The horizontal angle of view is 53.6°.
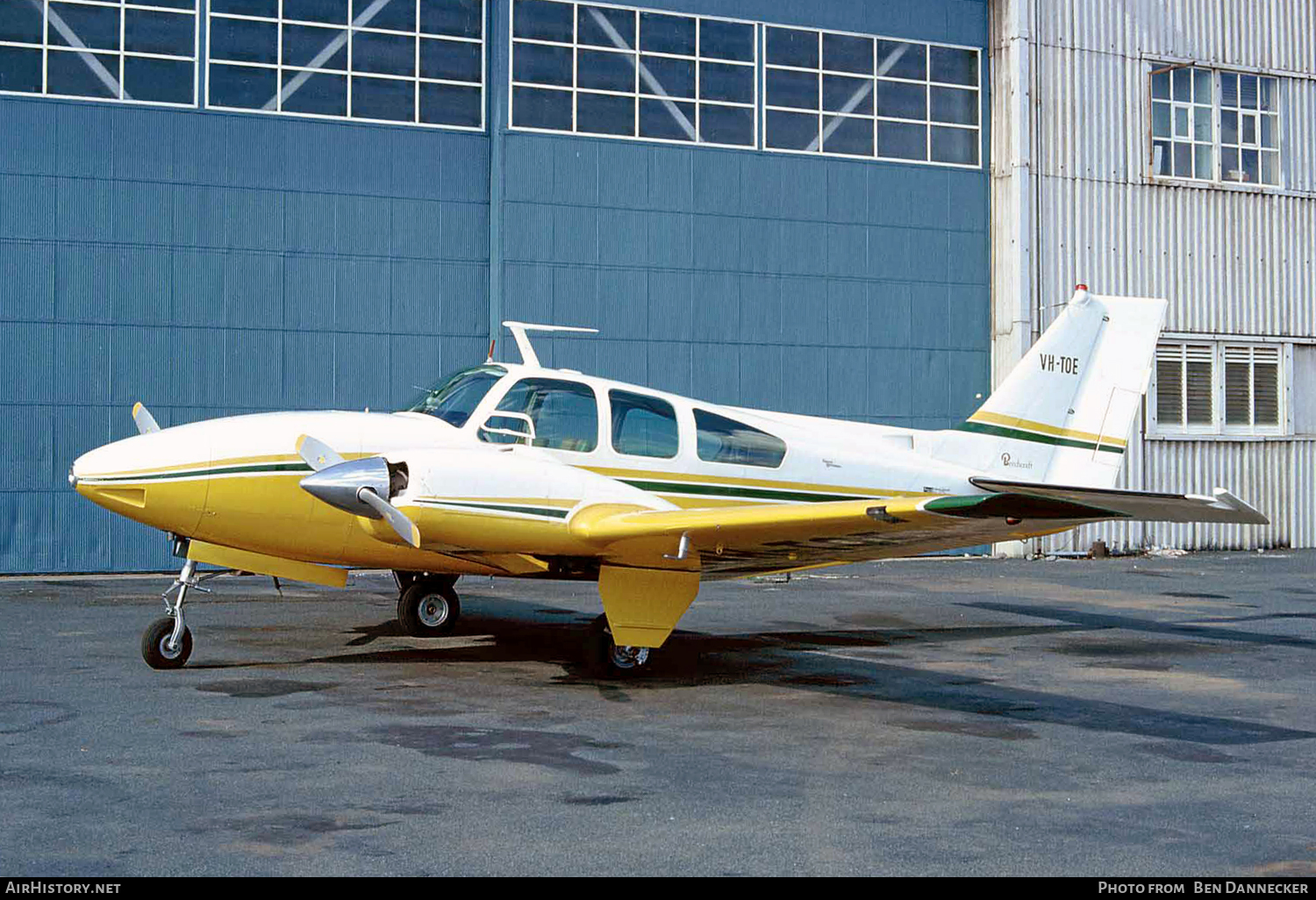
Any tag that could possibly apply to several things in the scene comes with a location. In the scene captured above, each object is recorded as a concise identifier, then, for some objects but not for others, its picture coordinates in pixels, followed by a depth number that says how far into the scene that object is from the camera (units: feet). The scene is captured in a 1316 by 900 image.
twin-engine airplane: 29.48
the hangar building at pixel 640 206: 64.95
